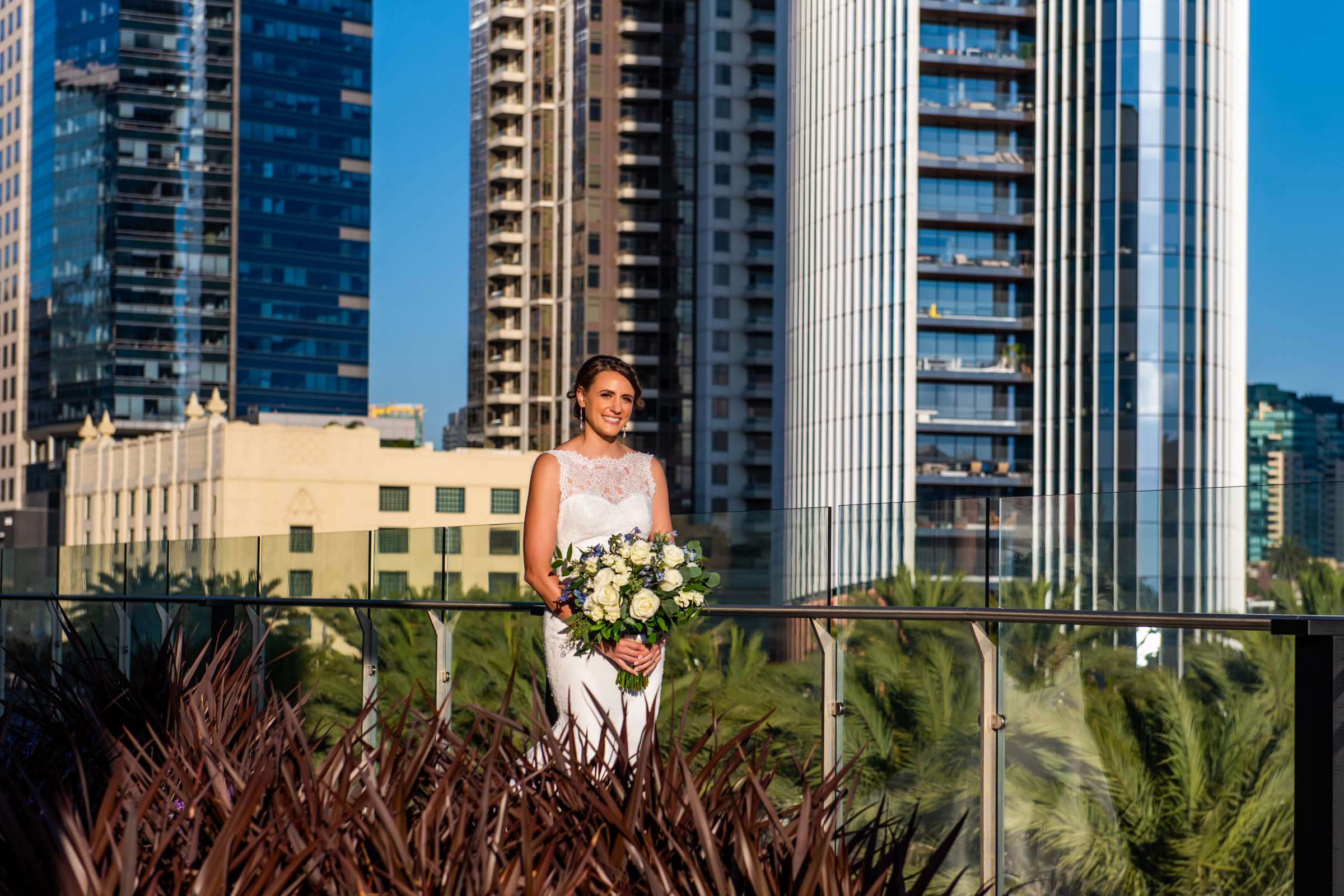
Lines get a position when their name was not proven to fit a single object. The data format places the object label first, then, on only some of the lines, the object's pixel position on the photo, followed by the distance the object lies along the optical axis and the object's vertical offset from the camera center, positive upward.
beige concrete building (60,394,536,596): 93.69 -1.78
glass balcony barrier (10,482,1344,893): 5.77 -0.90
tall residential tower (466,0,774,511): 103.94 +16.16
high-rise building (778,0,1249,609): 57.25 +8.40
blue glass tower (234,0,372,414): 152.00 +24.53
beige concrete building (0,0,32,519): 148.88 +22.60
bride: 6.12 -0.23
